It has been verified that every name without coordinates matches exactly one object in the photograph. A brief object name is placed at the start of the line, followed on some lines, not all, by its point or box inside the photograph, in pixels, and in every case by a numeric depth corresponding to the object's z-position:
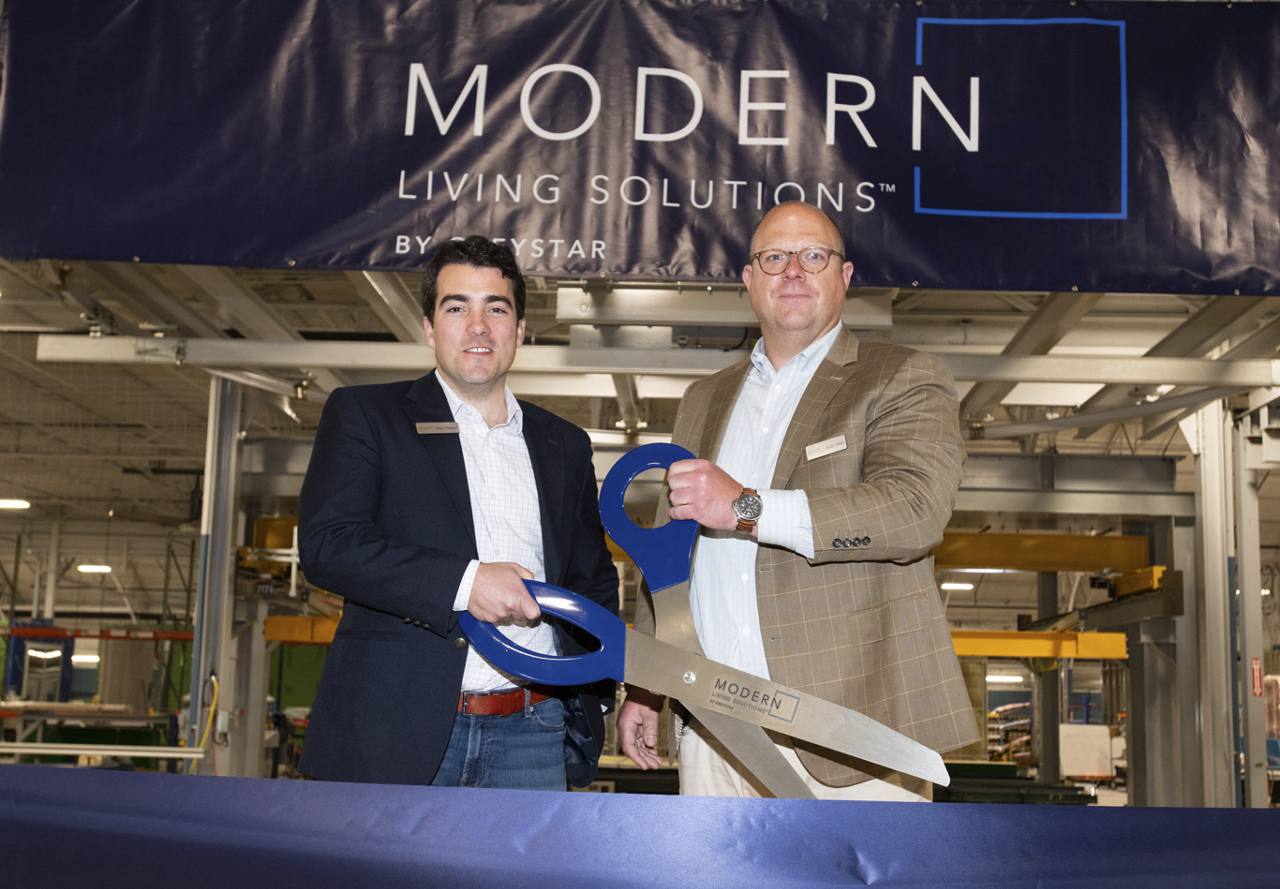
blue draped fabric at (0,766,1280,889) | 1.14
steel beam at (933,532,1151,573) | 7.87
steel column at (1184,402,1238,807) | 6.21
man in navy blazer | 1.79
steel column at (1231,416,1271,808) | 5.68
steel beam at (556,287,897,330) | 4.93
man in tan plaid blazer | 1.82
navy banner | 3.24
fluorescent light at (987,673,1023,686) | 27.73
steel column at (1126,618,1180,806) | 6.80
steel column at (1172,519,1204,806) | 6.35
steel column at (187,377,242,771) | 5.69
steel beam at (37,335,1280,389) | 4.91
